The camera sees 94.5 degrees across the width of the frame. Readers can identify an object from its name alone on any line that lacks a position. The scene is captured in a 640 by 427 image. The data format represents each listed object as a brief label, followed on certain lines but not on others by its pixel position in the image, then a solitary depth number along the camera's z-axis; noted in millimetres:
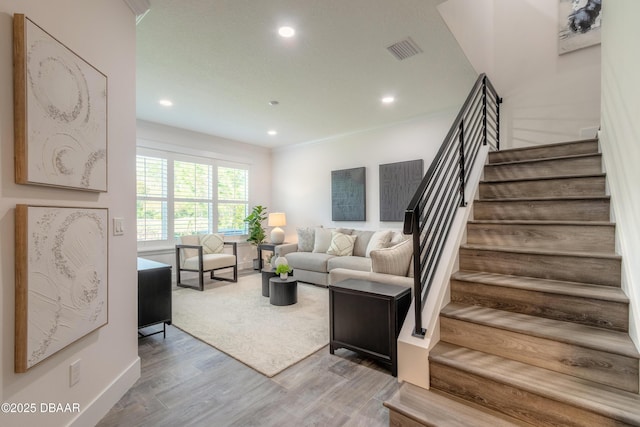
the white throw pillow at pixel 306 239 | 5531
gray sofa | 4547
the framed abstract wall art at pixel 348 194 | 5371
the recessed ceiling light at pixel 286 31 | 2398
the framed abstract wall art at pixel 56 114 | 1223
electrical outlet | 1504
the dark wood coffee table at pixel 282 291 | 3713
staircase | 1316
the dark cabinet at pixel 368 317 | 2137
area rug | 2488
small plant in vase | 3705
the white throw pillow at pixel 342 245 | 4934
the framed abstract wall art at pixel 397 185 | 4734
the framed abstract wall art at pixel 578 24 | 3388
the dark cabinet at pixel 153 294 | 2600
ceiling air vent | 2596
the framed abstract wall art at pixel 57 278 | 1225
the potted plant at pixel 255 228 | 6043
